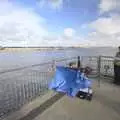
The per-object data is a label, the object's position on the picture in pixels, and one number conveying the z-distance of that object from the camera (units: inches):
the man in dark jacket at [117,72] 174.8
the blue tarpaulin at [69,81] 126.9
